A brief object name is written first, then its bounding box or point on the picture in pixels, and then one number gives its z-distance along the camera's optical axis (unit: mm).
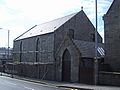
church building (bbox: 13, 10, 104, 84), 22910
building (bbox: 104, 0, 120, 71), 24132
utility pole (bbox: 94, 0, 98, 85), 18568
